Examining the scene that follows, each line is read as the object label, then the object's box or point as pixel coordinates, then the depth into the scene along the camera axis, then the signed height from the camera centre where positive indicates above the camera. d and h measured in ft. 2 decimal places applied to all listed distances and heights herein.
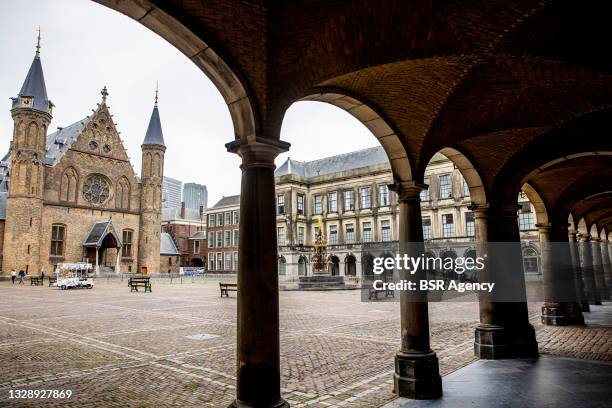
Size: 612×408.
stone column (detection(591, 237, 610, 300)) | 57.87 -2.05
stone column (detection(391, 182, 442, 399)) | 18.29 -3.20
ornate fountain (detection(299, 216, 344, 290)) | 94.27 -3.64
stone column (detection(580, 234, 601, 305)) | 54.13 -1.94
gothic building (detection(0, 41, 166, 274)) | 112.06 +22.06
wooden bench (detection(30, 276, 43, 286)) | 101.80 -3.51
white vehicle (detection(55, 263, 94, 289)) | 89.25 -2.35
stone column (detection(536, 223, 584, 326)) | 37.65 -2.63
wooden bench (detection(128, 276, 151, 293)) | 81.54 -3.72
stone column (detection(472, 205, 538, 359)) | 25.07 -2.52
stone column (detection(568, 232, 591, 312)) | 43.14 -1.76
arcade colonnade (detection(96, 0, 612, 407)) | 13.58 +7.53
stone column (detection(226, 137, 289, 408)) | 13.28 -0.77
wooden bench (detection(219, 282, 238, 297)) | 69.98 -4.27
